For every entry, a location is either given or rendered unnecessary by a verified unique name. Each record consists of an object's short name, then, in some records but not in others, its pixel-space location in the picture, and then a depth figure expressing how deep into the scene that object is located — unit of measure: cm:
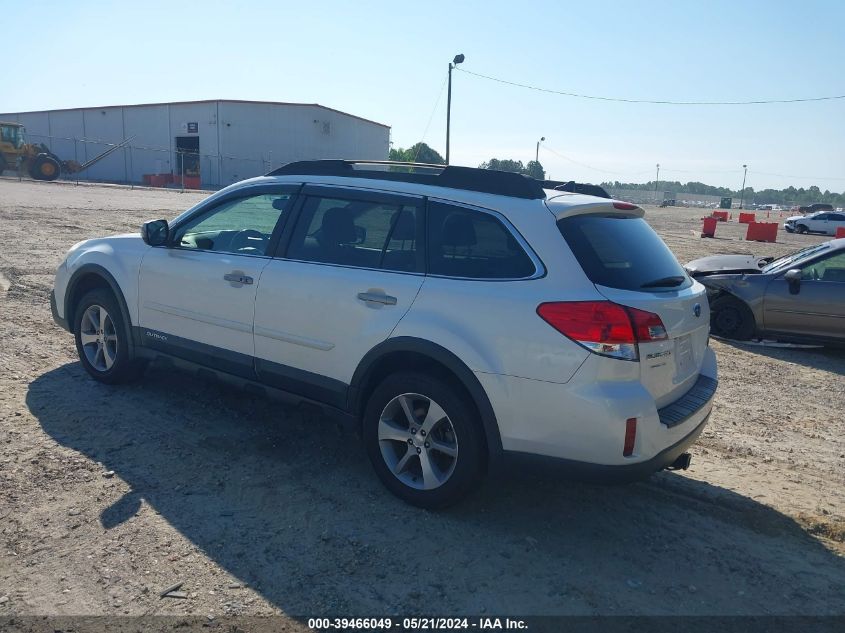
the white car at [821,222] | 3956
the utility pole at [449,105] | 2939
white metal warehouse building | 5172
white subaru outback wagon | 329
